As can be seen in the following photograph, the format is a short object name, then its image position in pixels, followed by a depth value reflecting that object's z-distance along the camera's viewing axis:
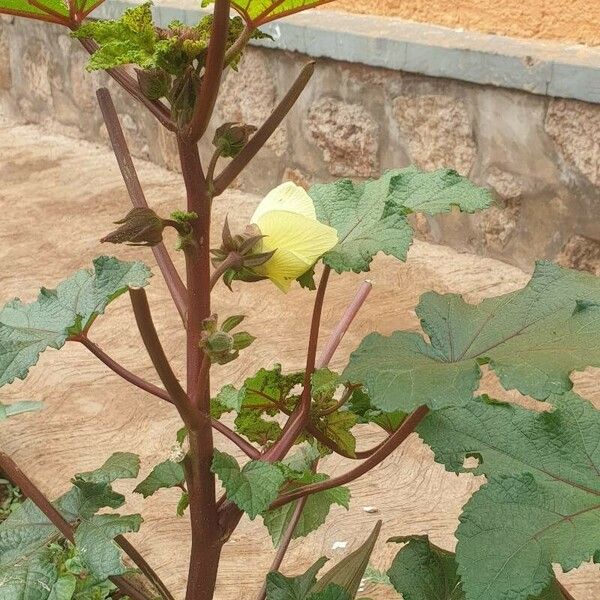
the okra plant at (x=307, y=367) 0.72
